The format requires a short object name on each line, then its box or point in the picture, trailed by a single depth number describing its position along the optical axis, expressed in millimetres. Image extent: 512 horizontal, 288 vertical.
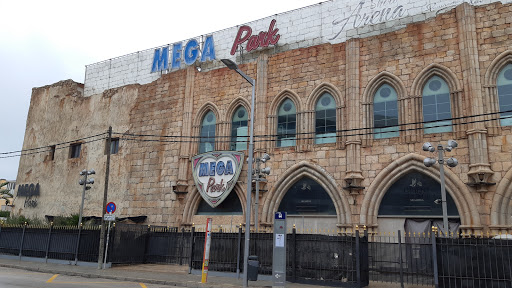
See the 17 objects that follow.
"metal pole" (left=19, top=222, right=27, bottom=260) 23984
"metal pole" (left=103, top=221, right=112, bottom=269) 19630
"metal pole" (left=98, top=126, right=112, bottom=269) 19562
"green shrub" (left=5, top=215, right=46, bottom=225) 30031
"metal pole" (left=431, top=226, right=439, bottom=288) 13883
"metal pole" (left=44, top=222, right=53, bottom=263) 22642
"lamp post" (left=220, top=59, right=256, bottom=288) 14717
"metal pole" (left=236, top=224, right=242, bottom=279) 17250
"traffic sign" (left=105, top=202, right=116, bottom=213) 18906
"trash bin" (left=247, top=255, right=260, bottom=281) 15484
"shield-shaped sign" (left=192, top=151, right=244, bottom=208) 24250
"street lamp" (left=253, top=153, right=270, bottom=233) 19056
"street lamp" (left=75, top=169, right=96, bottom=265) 21989
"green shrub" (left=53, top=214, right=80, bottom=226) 27234
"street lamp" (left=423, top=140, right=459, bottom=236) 15883
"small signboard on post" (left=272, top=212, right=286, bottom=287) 14195
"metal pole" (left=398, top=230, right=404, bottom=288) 14384
